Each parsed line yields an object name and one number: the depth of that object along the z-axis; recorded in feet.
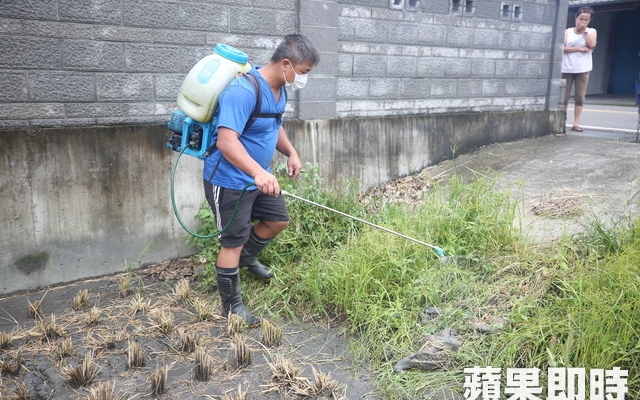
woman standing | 30.96
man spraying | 12.47
